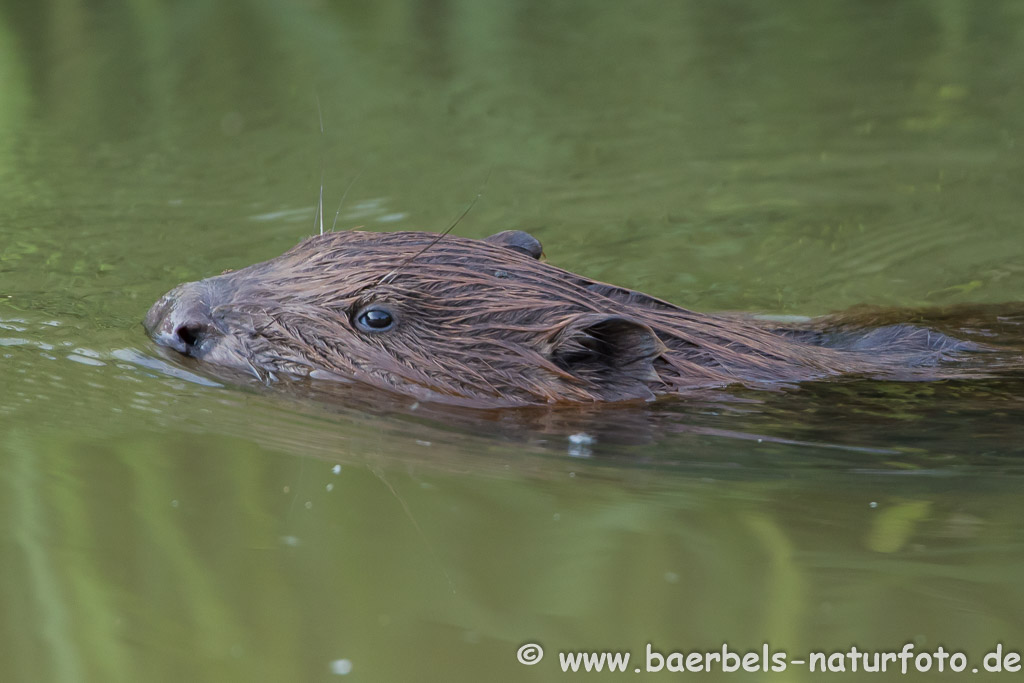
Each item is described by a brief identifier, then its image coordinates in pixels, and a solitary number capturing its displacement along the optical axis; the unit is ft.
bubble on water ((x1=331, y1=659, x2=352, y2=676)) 14.10
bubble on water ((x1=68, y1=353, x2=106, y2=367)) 25.99
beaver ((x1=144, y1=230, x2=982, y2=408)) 24.48
